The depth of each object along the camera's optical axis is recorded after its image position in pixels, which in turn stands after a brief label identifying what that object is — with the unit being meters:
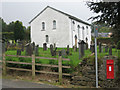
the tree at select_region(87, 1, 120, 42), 6.73
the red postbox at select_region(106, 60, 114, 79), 6.28
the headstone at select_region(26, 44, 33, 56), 12.24
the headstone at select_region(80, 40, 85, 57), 10.42
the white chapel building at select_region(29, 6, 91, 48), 29.07
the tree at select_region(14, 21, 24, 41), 48.03
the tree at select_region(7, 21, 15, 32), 51.78
